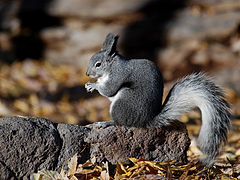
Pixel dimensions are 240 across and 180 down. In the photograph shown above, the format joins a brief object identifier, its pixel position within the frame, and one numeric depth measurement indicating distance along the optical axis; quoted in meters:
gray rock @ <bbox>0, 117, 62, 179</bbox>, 4.73
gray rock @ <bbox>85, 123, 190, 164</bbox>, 5.26
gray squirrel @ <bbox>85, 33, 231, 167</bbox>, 5.35
